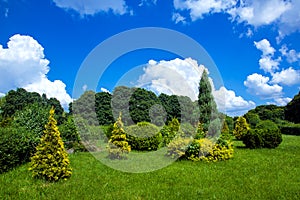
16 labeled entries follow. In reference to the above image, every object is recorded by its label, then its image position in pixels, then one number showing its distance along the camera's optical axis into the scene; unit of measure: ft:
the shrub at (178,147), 30.62
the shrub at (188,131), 33.31
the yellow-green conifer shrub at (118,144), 30.69
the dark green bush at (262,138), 40.36
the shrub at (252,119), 84.35
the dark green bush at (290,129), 77.88
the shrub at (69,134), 39.71
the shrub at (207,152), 30.22
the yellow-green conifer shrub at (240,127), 59.19
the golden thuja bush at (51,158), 20.07
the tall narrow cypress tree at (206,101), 48.92
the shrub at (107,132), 49.06
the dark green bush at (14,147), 23.70
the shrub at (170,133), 34.01
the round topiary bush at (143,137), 40.32
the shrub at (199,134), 33.15
